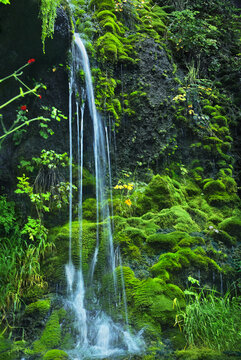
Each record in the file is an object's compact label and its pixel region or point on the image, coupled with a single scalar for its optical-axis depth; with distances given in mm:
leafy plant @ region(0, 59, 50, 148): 5891
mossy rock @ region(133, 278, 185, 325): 3979
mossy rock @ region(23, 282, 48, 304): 4414
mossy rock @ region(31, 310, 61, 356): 3732
